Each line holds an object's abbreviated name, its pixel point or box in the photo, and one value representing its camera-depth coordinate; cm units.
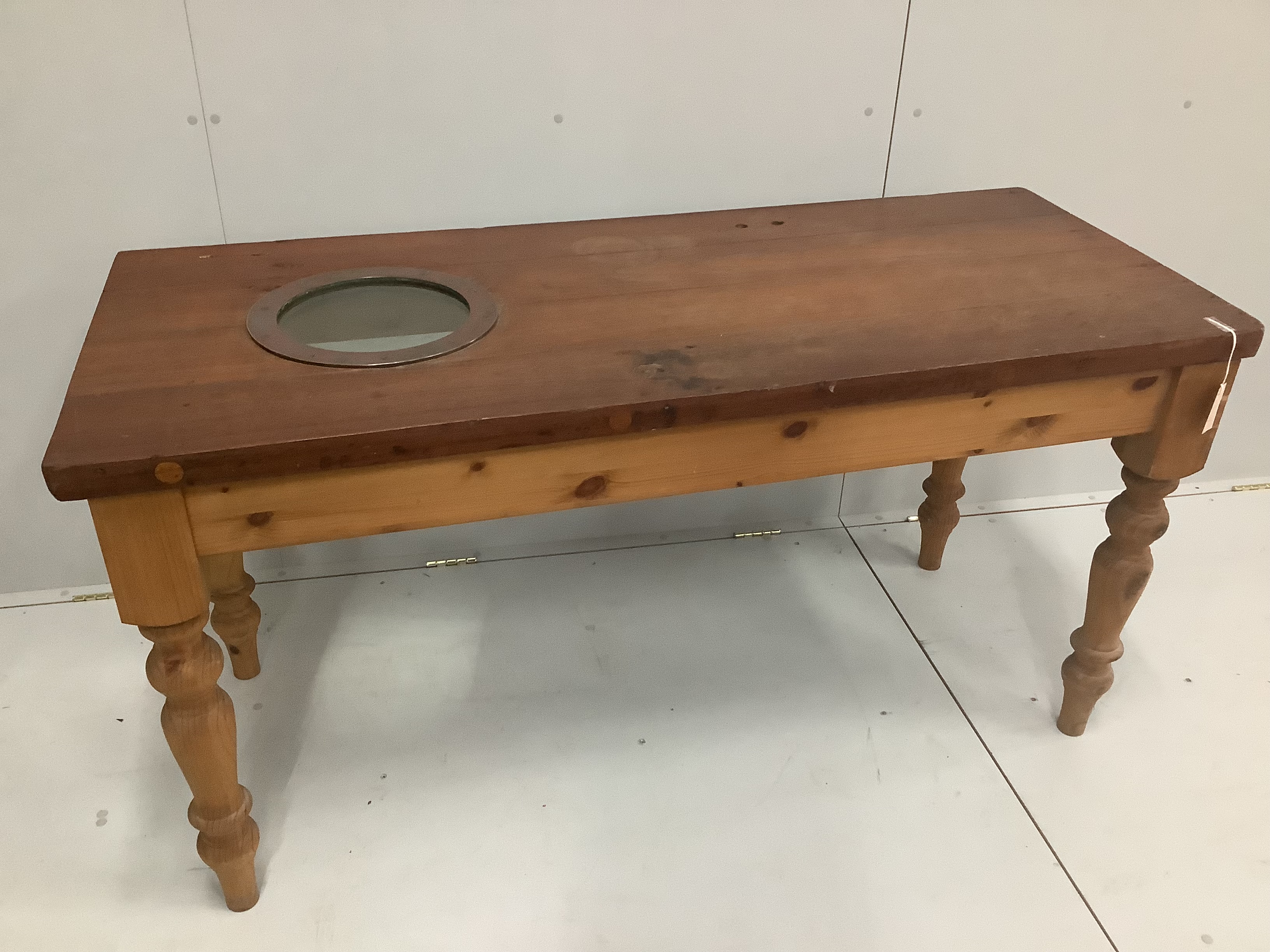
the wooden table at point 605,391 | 98
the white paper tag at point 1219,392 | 117
